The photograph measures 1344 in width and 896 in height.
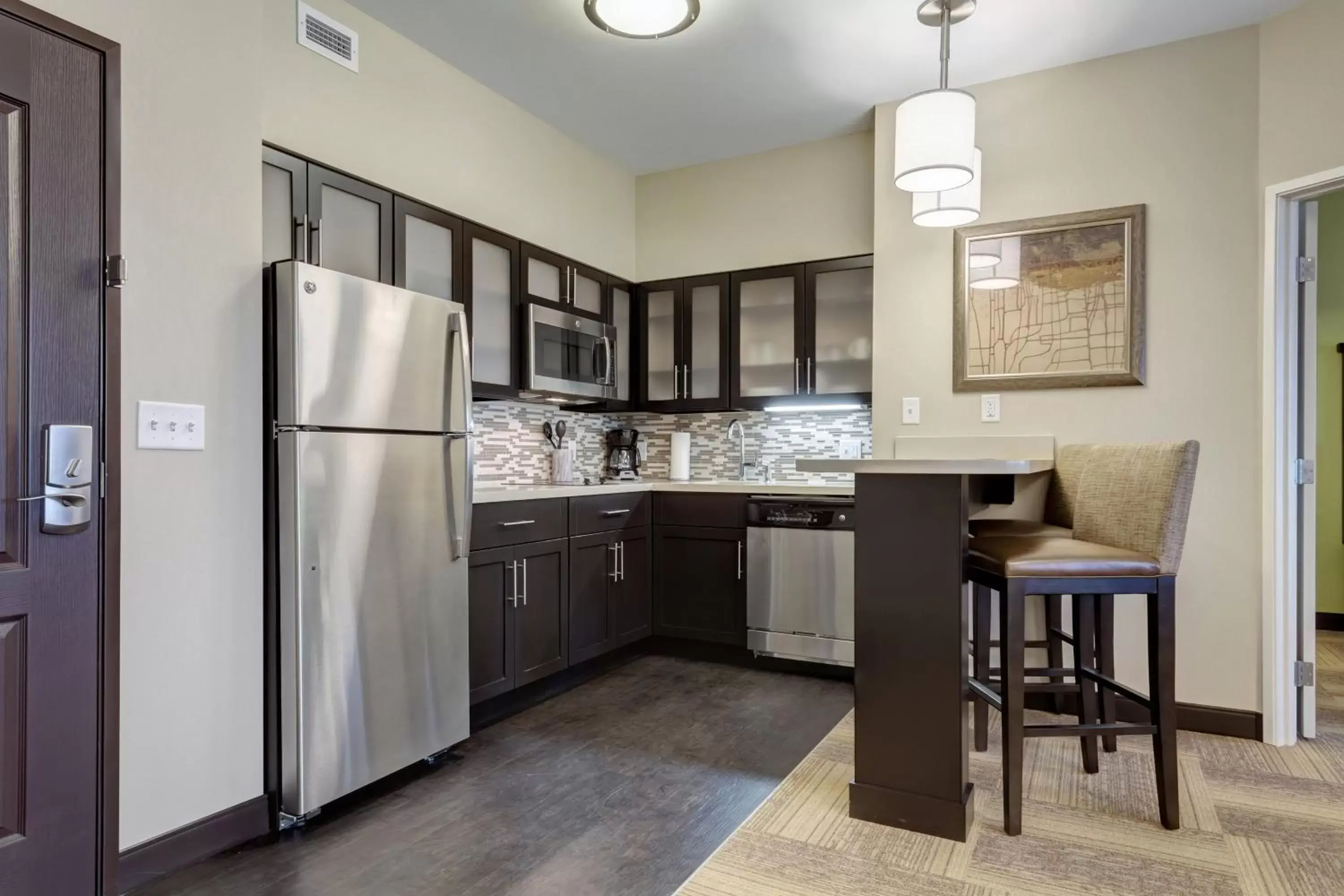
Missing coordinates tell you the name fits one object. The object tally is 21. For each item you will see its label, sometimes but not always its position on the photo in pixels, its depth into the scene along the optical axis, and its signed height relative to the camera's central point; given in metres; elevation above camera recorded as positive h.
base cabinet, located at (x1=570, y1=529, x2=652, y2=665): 3.41 -0.69
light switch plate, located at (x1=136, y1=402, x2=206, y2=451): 1.84 +0.05
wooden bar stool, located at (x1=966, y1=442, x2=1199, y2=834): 1.99 -0.35
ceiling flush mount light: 2.37 +1.38
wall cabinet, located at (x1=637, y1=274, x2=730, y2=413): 4.17 +0.58
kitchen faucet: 4.28 -0.01
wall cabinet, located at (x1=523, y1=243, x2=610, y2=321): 3.63 +0.83
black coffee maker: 4.46 -0.04
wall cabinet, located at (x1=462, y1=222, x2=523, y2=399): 3.26 +0.62
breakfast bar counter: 2.01 -0.53
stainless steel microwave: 3.54 +0.46
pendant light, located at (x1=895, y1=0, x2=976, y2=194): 2.29 +0.94
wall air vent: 2.65 +1.47
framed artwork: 2.99 +0.60
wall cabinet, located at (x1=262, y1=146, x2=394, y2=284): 2.46 +0.80
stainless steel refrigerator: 2.09 -0.24
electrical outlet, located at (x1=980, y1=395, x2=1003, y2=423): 3.21 +0.17
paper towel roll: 4.34 -0.05
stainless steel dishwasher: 3.46 -0.61
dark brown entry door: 1.57 +0.02
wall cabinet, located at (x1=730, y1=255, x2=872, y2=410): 3.83 +0.59
